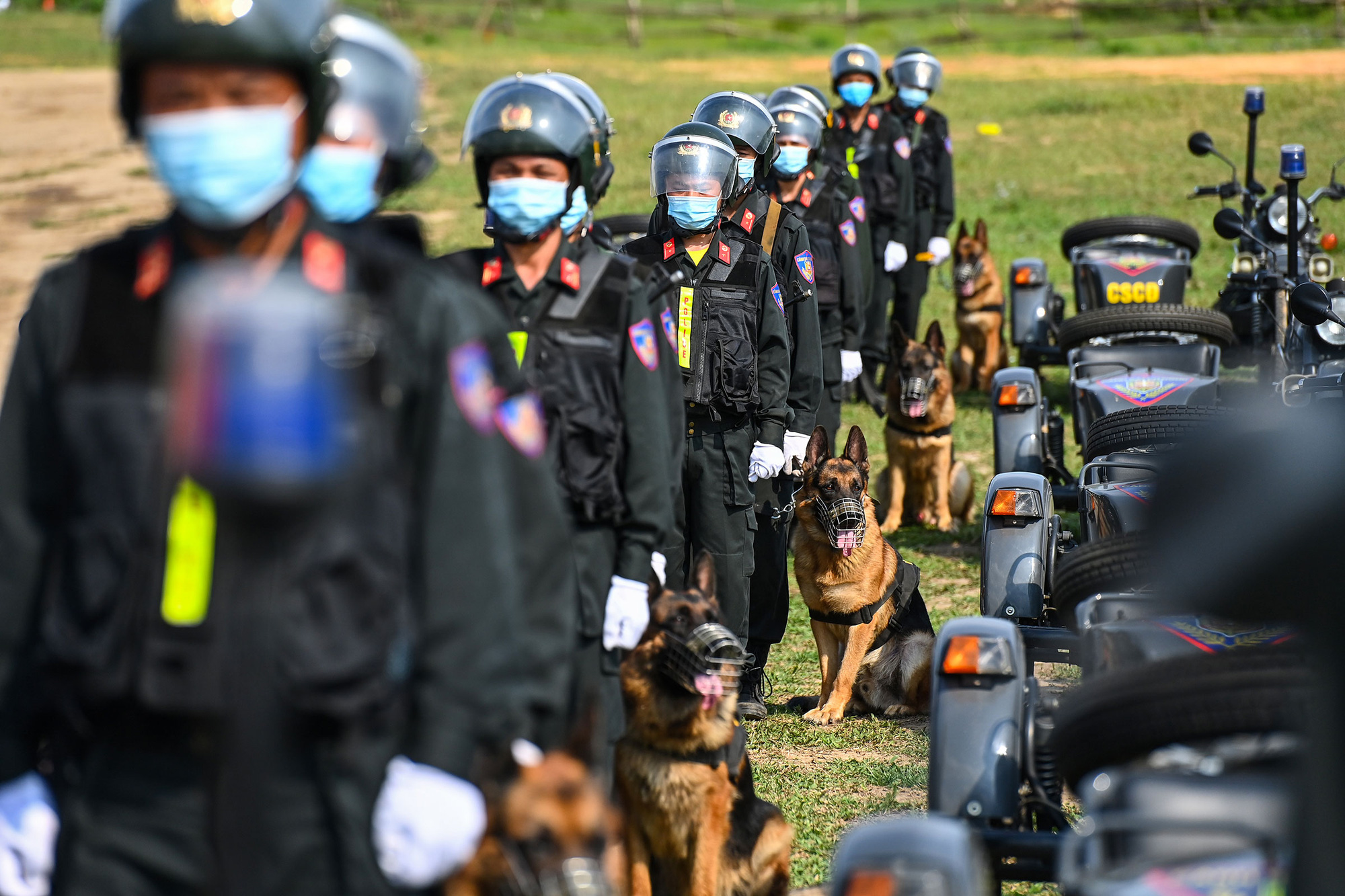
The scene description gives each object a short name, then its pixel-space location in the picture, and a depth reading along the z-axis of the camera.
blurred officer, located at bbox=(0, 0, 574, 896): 4.53
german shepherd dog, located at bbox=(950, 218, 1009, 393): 26.92
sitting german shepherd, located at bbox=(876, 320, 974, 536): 21.08
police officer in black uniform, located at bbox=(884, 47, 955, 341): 27.75
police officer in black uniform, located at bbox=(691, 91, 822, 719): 14.51
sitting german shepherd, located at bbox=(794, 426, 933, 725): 14.63
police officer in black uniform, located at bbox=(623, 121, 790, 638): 12.88
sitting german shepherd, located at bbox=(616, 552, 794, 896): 9.80
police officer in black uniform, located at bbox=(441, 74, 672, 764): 8.24
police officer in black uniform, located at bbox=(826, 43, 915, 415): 25.75
